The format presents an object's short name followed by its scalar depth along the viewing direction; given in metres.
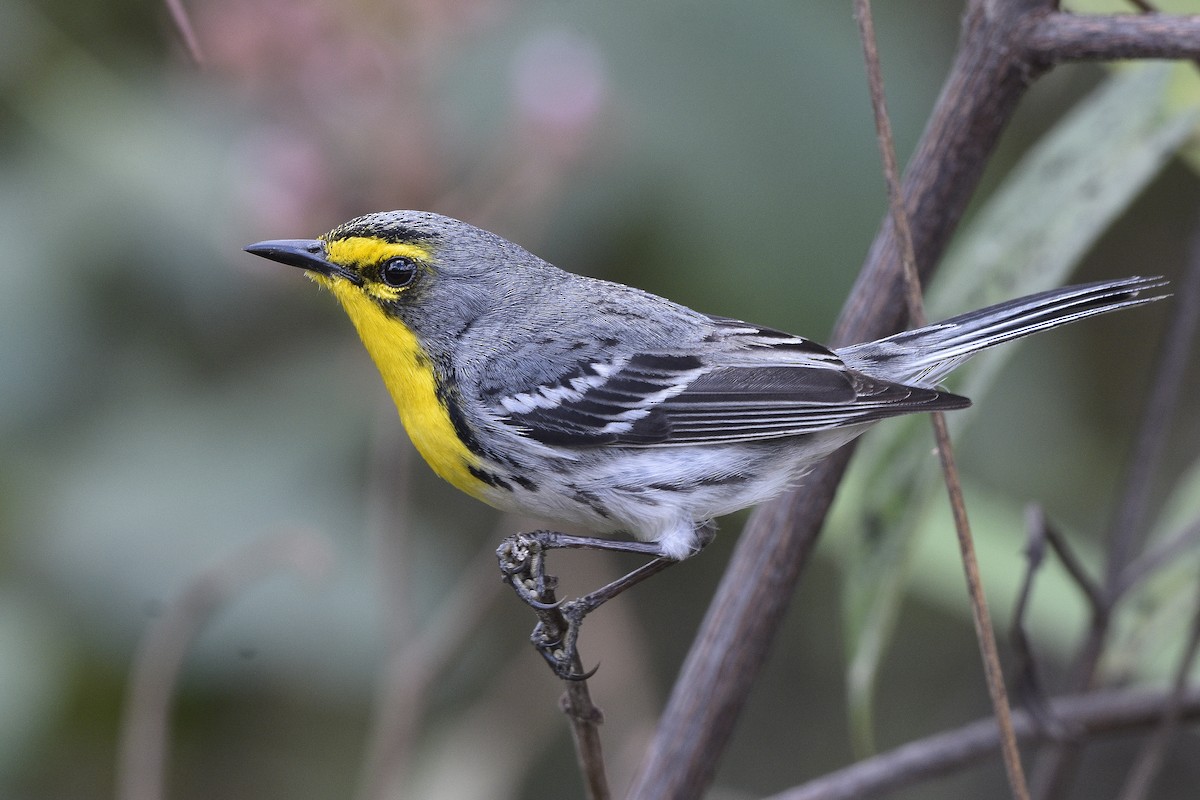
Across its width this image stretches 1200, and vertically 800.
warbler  4.49
